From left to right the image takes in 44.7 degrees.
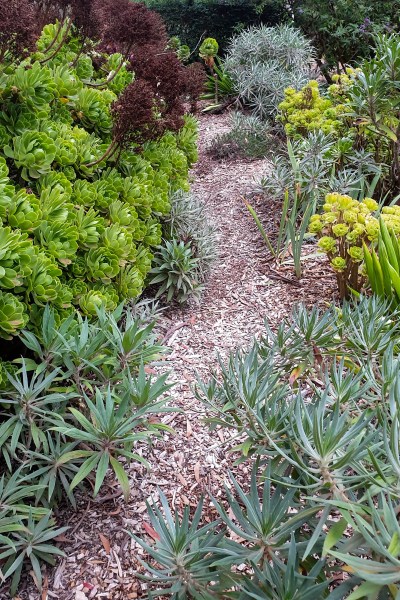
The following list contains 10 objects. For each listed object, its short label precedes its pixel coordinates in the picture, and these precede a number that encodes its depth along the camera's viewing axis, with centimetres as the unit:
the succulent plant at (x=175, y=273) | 334
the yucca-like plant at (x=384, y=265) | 273
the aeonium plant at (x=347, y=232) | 297
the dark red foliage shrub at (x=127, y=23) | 279
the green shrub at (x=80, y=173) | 194
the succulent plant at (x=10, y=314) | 175
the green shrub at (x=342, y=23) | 906
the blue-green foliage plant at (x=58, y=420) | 169
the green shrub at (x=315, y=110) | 458
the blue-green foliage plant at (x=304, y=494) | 99
